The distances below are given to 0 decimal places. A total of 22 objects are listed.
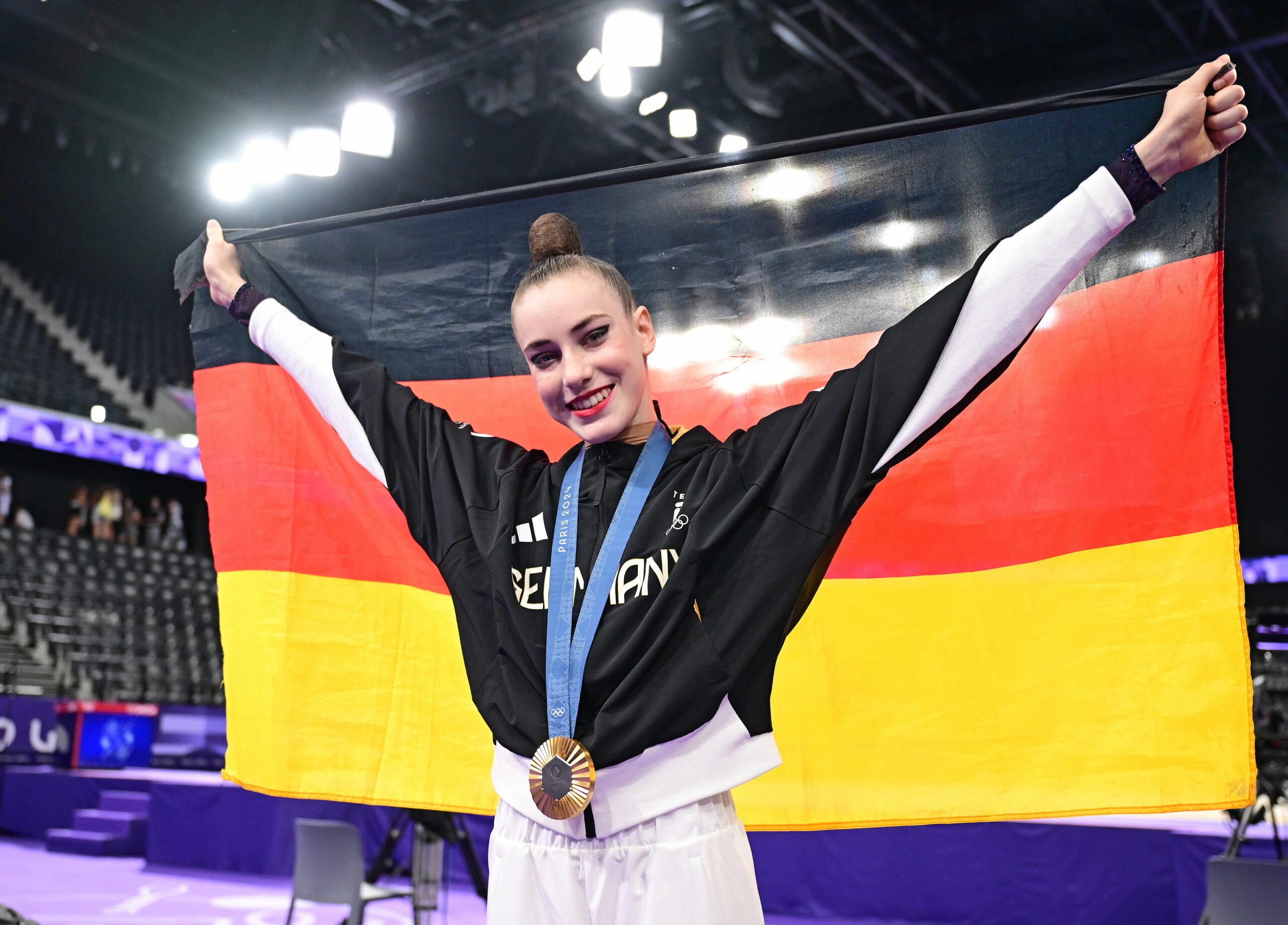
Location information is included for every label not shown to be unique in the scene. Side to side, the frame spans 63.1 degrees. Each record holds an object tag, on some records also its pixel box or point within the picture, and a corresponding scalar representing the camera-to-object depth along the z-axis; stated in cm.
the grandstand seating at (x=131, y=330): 1769
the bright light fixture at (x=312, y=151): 792
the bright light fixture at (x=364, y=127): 800
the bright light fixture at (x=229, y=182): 843
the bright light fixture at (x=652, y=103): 875
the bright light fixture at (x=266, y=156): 802
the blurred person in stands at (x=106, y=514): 1608
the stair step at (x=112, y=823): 807
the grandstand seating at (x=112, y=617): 1230
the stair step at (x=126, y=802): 834
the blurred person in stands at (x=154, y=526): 1647
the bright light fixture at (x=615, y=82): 738
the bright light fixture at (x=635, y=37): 698
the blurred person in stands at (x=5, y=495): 1446
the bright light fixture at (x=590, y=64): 757
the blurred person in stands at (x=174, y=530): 1694
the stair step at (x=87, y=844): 801
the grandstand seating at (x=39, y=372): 1574
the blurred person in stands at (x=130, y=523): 1630
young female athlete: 128
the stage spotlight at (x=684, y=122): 880
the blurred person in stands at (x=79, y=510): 1555
